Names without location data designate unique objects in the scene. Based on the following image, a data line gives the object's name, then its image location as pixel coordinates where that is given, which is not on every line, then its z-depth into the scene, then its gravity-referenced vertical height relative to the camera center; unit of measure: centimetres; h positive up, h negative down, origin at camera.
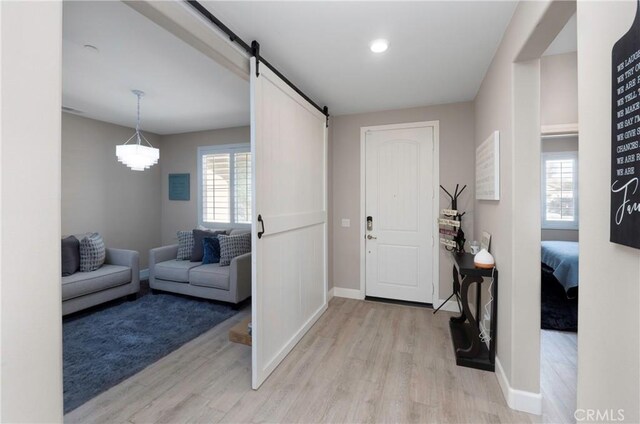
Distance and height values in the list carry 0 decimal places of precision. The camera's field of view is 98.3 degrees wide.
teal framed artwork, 506 +44
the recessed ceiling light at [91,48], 217 +130
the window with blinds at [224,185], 462 +43
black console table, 212 -103
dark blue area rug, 208 -125
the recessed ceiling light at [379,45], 202 +123
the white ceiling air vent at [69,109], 365 +136
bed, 312 -65
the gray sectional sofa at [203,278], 347 -89
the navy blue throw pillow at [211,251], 387 -57
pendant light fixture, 305 +62
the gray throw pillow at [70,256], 335 -57
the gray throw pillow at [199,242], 402 -47
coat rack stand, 303 -30
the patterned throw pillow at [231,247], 370 -50
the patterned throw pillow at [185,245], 414 -53
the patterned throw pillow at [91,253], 350 -56
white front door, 345 -3
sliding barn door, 202 -8
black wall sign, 70 +19
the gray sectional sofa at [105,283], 311 -88
